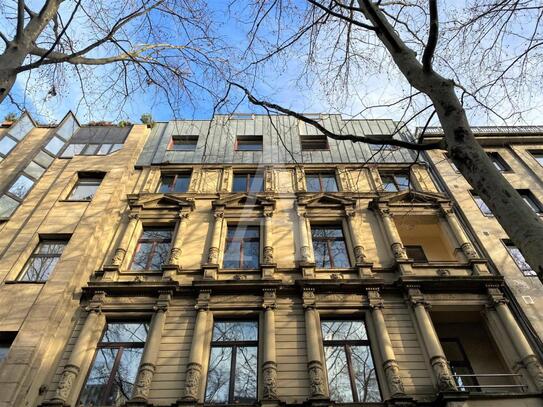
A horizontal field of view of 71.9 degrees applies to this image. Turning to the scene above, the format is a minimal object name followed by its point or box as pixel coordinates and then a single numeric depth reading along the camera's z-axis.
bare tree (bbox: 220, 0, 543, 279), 4.51
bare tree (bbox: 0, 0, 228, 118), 6.73
